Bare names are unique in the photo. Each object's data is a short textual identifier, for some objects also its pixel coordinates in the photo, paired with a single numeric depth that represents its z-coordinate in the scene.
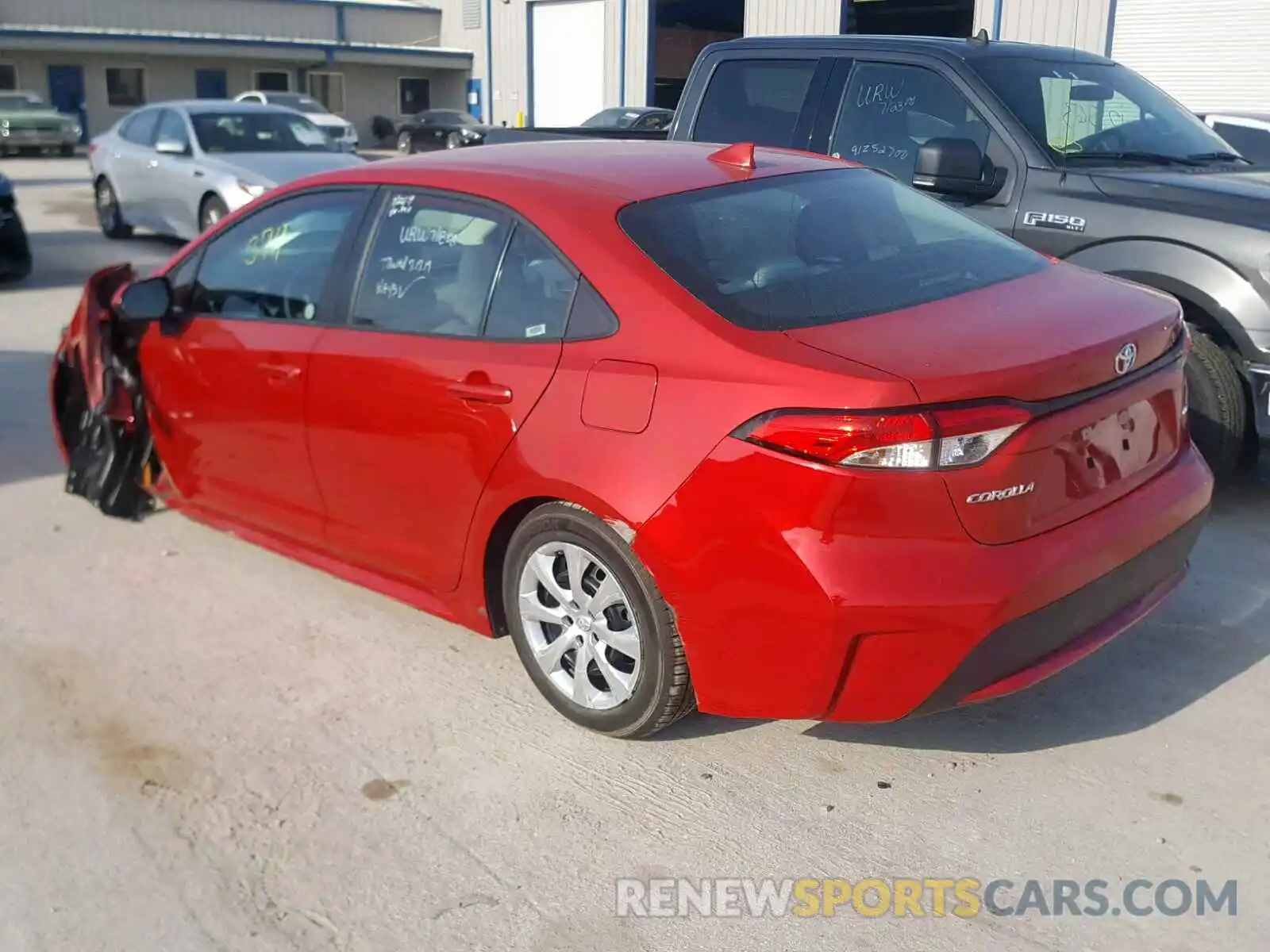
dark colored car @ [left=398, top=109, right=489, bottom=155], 35.00
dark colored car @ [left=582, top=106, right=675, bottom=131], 22.19
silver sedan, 11.96
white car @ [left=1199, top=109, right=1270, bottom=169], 9.57
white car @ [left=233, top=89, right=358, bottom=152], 30.47
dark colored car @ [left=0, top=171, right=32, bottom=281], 11.21
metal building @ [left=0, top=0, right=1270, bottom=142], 23.38
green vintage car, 31.59
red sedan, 3.01
